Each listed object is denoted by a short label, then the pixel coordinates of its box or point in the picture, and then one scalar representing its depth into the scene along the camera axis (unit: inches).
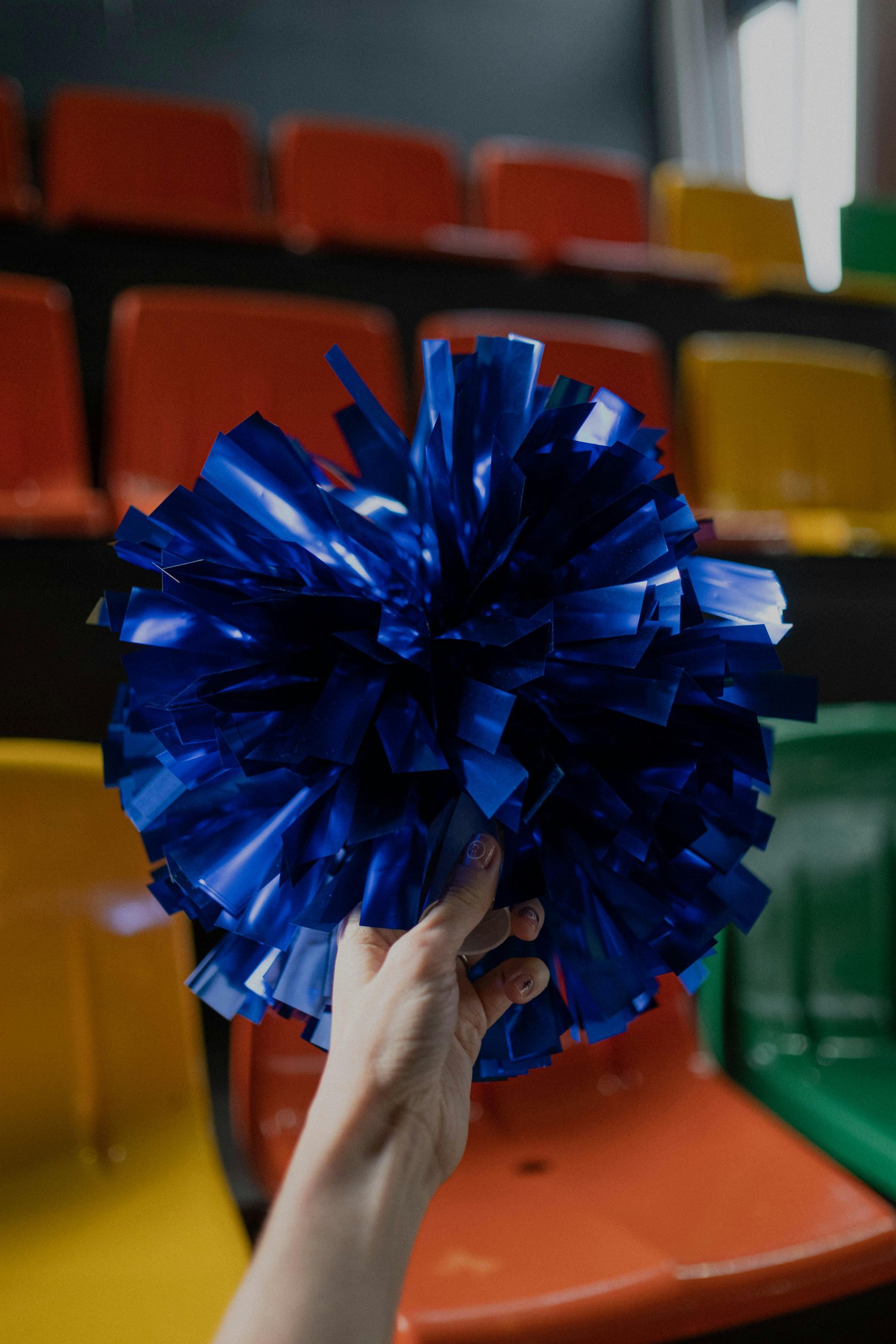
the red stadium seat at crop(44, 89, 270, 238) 82.4
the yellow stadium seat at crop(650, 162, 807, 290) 96.0
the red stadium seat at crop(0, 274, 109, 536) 50.3
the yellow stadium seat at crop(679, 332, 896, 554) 63.9
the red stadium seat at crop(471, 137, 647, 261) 96.5
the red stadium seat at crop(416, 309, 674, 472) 54.7
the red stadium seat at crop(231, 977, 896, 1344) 22.7
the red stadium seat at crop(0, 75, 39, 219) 77.9
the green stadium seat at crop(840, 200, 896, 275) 97.2
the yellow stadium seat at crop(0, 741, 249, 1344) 25.6
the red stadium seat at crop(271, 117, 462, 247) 91.0
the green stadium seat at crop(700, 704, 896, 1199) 32.9
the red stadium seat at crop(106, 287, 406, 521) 51.7
